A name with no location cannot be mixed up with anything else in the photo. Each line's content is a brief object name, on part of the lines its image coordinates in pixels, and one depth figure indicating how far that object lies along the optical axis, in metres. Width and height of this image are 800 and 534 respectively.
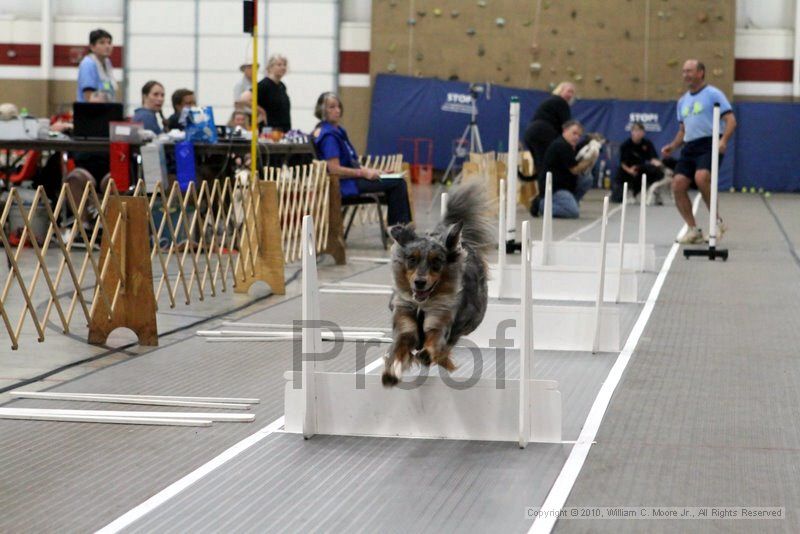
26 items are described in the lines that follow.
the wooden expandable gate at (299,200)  19.02
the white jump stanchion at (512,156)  18.69
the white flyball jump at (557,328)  11.88
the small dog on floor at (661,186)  35.80
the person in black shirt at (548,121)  29.14
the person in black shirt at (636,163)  35.81
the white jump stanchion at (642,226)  17.62
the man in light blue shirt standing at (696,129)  21.50
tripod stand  41.44
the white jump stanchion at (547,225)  15.67
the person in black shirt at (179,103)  22.45
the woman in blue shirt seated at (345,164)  19.87
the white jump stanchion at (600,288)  11.60
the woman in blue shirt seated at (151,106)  21.31
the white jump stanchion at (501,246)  14.22
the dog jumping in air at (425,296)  8.55
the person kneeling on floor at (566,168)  27.94
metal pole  17.38
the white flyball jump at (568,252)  17.44
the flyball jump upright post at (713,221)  19.31
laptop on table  20.08
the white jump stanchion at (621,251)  14.80
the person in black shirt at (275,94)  23.22
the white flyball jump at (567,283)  15.22
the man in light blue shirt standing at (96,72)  21.42
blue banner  44.12
